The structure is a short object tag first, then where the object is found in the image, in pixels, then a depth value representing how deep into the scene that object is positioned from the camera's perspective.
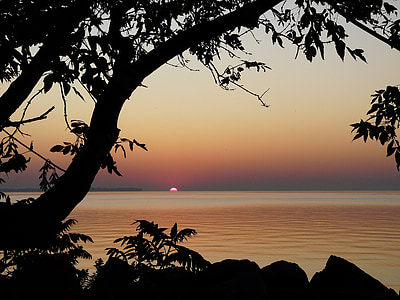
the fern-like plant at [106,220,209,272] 7.30
